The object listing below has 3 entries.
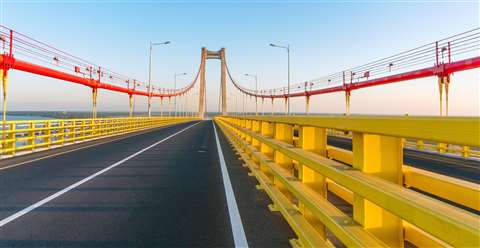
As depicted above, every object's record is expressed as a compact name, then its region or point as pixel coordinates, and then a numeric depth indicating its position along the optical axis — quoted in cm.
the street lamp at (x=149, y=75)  3966
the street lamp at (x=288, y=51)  3941
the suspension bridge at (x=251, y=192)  166
